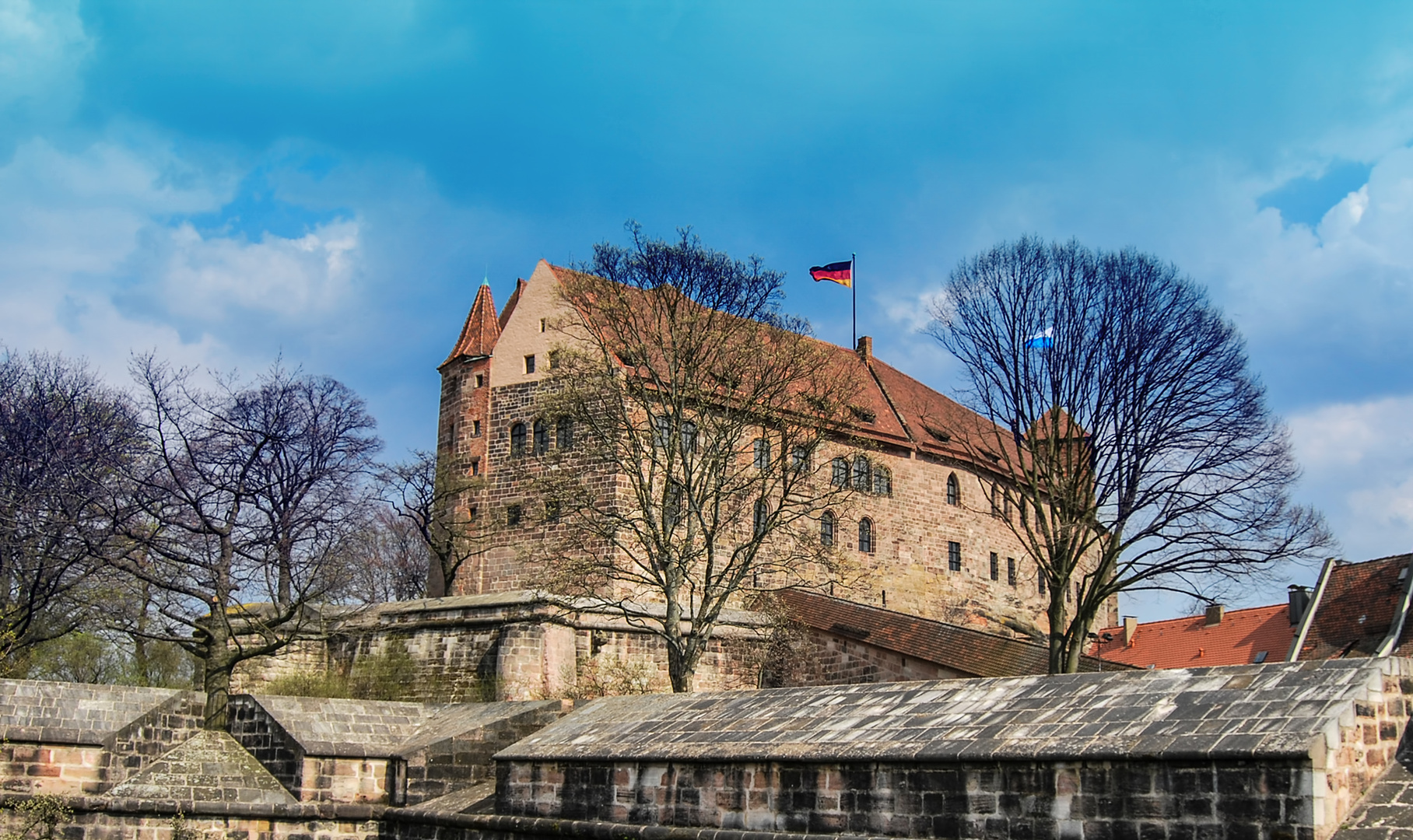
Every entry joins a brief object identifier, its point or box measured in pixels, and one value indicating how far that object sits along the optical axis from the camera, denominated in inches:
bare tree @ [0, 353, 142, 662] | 1063.6
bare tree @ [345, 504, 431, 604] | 1888.5
